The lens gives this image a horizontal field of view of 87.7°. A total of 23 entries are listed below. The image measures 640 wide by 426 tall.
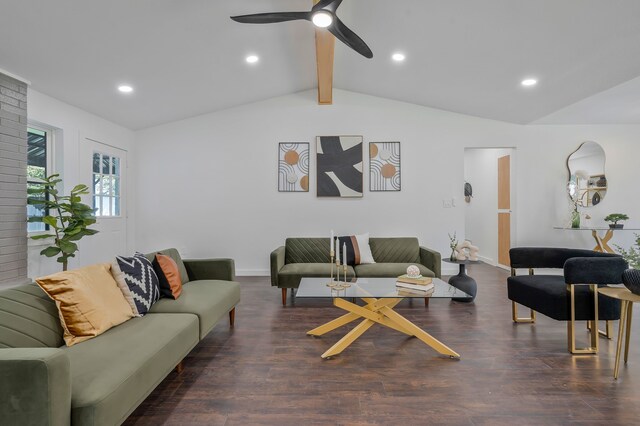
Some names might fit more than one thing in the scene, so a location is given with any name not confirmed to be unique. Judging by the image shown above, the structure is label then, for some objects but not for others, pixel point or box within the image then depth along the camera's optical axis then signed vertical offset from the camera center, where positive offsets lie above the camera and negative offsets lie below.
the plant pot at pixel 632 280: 2.05 -0.41
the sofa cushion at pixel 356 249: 4.47 -0.48
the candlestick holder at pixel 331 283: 2.92 -0.63
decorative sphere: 2.85 -0.50
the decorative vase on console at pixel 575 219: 5.22 -0.07
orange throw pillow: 2.61 -0.51
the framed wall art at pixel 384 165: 5.49 +0.81
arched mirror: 5.36 +0.62
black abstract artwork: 5.46 +0.80
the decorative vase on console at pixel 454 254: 4.10 -0.50
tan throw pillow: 1.75 -0.50
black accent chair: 2.50 -0.64
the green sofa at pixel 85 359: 1.15 -0.68
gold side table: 2.13 -0.63
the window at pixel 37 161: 3.83 +0.63
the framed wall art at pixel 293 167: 5.49 +0.77
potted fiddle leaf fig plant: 3.52 -0.05
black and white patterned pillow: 2.22 -0.48
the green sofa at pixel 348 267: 3.98 -0.64
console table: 5.06 -0.35
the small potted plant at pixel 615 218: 5.08 -0.06
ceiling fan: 2.40 +1.48
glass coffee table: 2.54 -0.77
